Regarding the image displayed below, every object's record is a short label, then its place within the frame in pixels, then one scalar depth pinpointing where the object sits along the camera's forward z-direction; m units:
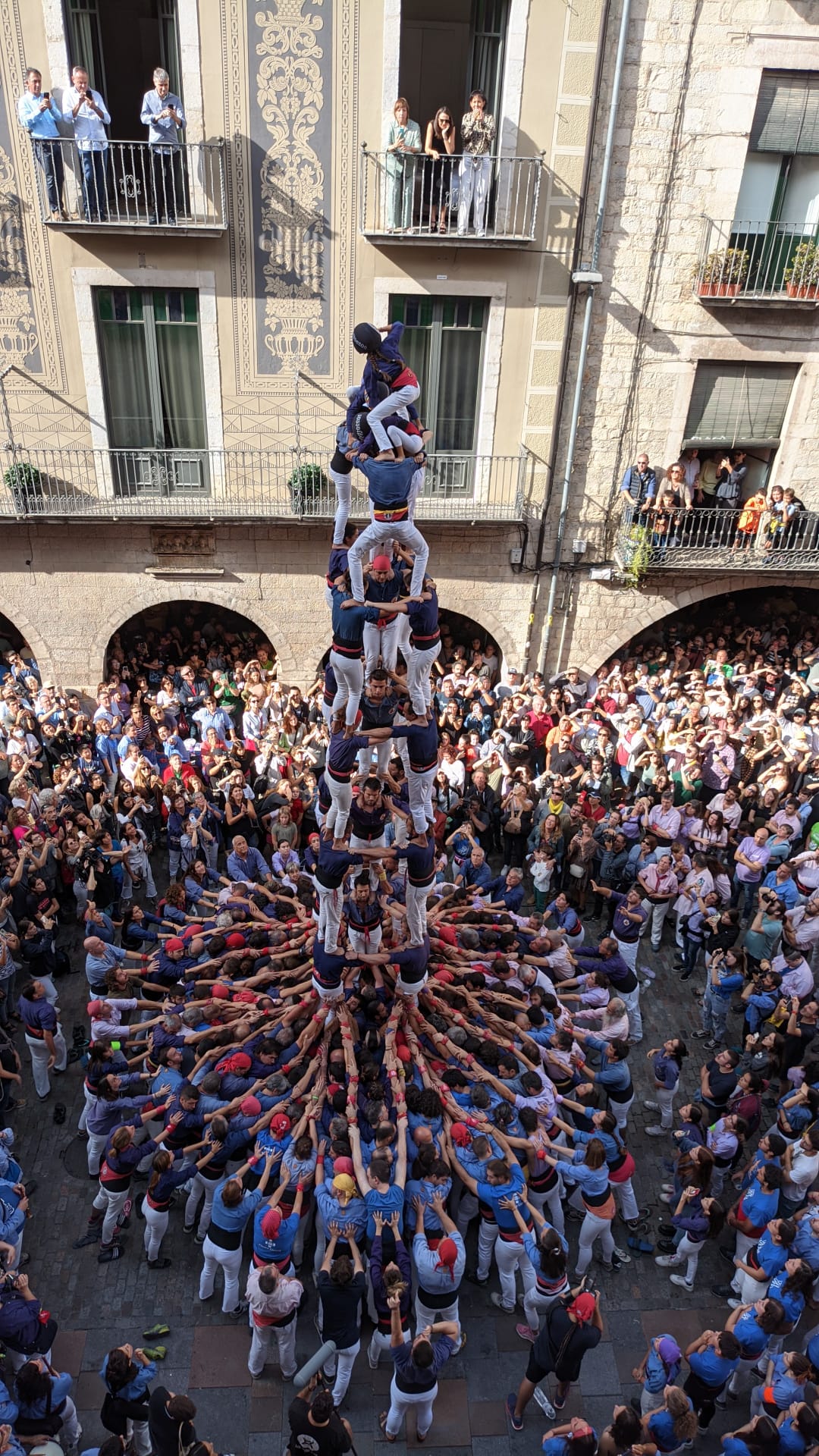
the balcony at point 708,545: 17.19
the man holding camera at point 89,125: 14.42
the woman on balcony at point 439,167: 14.96
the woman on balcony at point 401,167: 14.85
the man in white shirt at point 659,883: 12.35
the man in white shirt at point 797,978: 10.70
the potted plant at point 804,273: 16.05
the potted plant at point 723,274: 15.95
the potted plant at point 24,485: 16.09
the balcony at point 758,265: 15.98
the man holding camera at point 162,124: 14.56
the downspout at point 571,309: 14.84
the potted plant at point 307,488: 16.47
